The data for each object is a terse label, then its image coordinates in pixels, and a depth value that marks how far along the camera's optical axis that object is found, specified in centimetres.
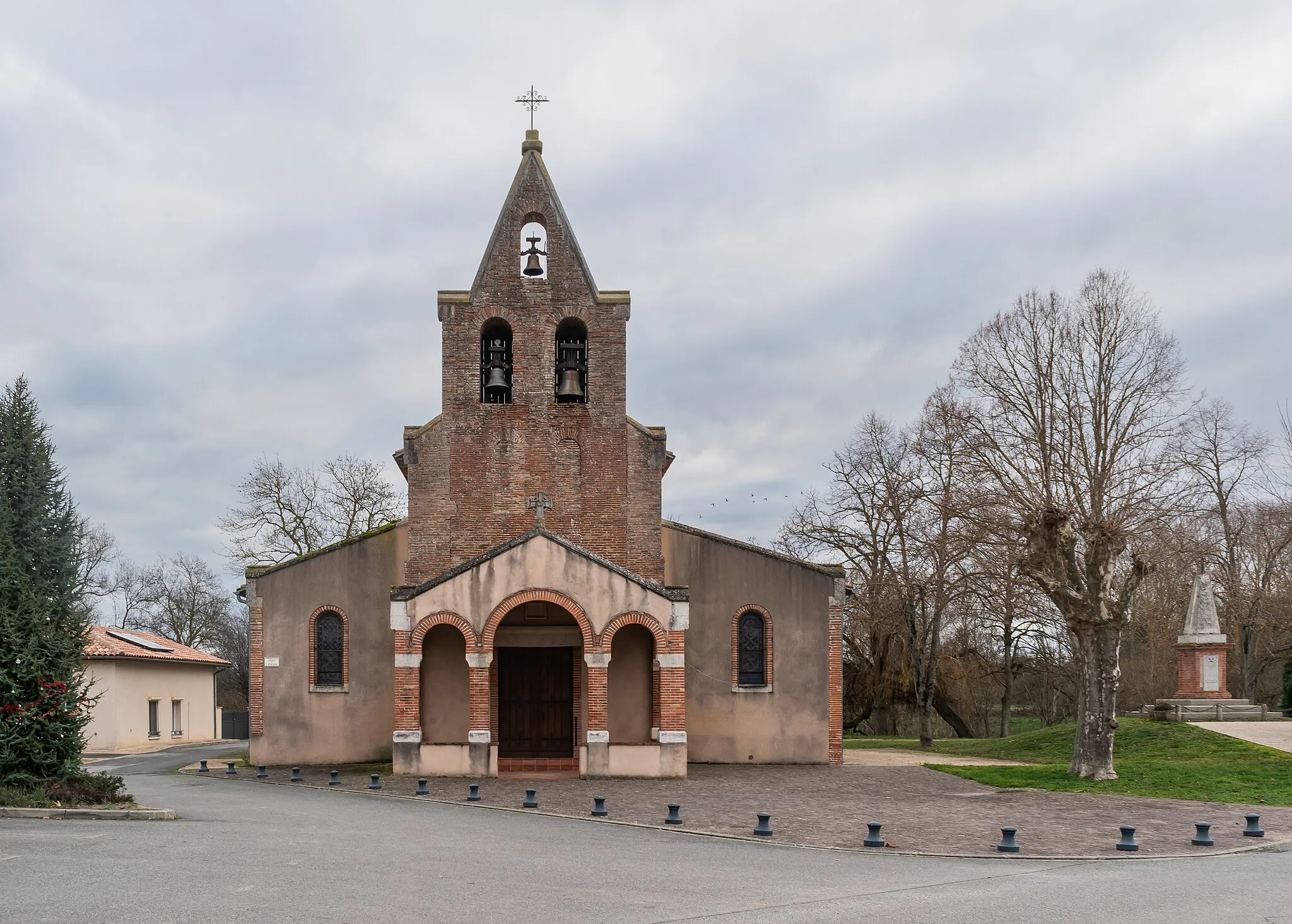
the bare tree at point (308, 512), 4403
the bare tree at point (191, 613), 6325
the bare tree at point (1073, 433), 2900
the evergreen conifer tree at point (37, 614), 1535
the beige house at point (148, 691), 3566
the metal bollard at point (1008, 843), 1253
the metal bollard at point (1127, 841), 1255
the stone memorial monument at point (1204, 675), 2822
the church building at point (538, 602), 2316
